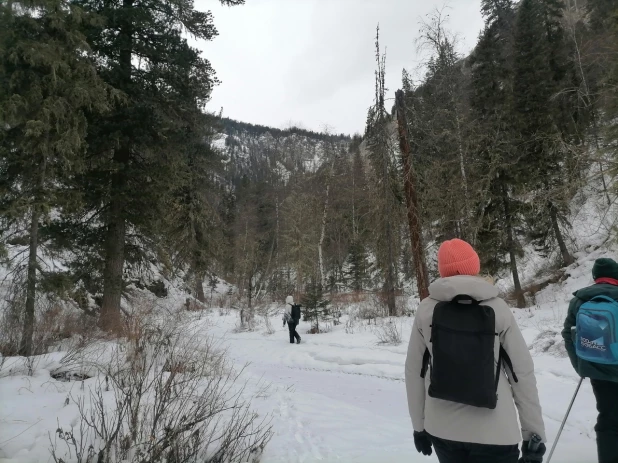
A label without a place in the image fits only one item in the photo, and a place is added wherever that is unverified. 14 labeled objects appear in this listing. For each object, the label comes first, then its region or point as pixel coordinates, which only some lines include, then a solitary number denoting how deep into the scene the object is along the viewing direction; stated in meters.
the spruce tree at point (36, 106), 7.28
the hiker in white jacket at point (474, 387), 2.11
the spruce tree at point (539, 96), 17.95
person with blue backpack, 3.22
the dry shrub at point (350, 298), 22.00
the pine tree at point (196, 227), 24.67
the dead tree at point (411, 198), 12.37
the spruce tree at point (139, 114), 11.02
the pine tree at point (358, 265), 36.09
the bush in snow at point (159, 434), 2.98
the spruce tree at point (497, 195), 16.52
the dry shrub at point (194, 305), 21.65
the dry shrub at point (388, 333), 11.03
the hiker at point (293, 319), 13.41
